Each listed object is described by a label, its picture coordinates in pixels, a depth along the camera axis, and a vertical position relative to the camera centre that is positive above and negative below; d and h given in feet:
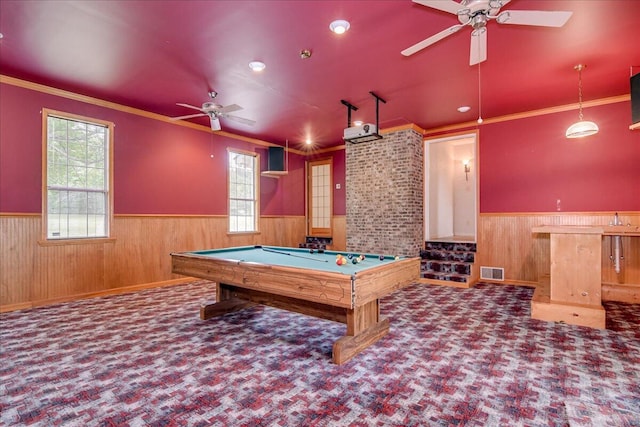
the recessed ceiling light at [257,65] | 12.36 +5.83
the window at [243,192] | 23.20 +1.82
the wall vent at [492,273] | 19.24 -3.40
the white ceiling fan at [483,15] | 7.52 +4.92
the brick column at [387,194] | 20.68 +1.47
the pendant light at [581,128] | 12.93 +3.55
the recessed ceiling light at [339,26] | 9.66 +5.76
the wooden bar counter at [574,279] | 11.79 -2.37
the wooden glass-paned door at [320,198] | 27.35 +1.61
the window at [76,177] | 15.10 +1.94
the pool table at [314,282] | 8.29 -1.88
